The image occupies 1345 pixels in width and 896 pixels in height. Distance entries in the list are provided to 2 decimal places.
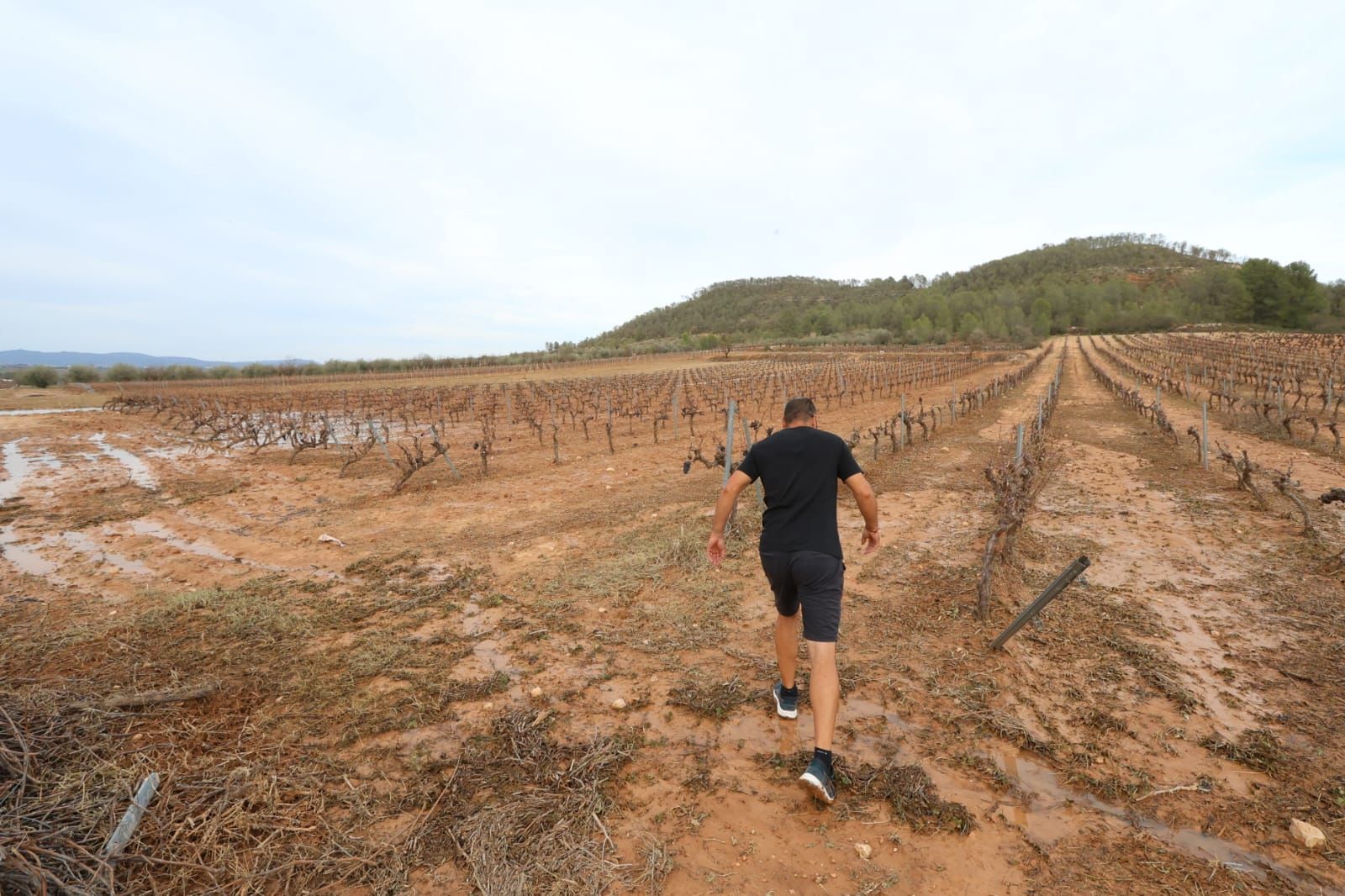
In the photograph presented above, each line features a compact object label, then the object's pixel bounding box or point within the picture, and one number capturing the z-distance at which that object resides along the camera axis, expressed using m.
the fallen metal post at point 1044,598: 3.30
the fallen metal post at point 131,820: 2.37
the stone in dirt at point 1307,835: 2.48
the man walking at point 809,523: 2.88
